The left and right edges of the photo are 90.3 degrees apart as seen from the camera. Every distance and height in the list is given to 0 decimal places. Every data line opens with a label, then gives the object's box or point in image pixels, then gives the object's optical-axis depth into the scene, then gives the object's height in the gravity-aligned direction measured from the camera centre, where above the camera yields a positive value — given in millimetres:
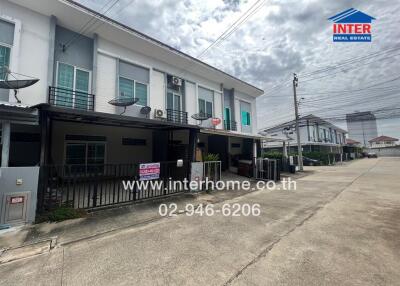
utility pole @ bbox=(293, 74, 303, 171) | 19181 +4635
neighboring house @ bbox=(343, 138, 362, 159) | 39781 +1305
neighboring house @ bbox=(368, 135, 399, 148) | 71625 +5484
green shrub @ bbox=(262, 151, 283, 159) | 19281 +312
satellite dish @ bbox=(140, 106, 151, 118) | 10344 +2632
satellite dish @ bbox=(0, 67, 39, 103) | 5430 +2188
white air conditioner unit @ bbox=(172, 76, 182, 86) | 12164 +4876
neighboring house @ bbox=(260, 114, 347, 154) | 31734 +4468
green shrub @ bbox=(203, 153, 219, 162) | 10212 +78
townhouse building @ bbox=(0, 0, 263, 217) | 6723 +3392
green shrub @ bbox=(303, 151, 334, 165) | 26562 +198
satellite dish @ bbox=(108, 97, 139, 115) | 8492 +2563
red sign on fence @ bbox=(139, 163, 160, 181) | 7100 -391
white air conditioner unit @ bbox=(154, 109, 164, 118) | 10977 +2610
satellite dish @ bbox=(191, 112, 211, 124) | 12302 +2690
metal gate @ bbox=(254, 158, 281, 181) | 12805 -693
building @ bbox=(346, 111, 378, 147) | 78938 +10449
